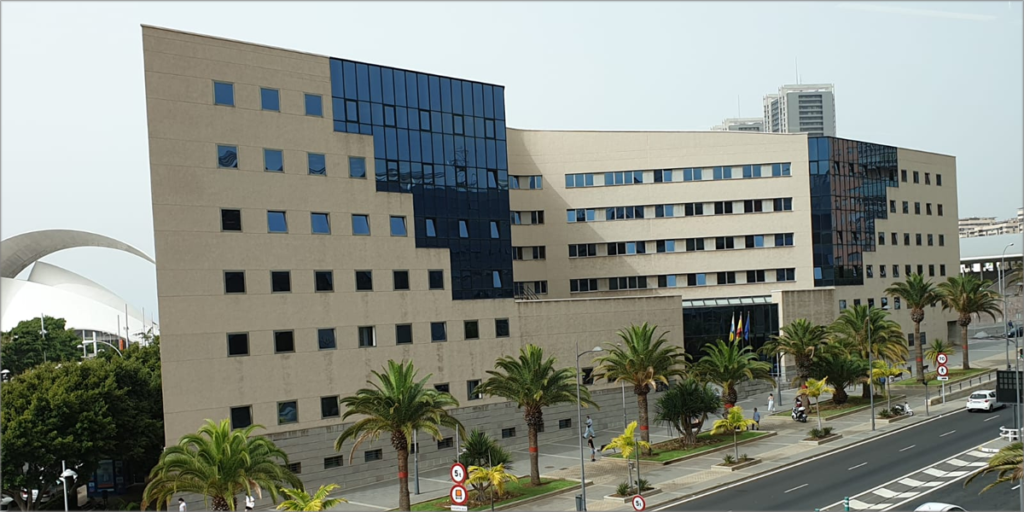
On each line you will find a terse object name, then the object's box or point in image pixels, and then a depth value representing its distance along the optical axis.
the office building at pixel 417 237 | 46.28
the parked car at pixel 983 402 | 62.09
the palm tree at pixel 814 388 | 59.34
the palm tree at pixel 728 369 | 57.12
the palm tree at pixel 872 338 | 69.06
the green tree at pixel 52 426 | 44.22
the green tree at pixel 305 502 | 32.69
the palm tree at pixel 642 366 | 53.34
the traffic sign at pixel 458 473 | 31.92
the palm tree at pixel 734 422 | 51.22
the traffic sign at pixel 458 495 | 30.69
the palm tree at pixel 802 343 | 64.38
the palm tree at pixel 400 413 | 40.59
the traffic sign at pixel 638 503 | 32.06
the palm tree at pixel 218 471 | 33.12
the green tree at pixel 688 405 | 55.50
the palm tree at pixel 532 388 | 47.25
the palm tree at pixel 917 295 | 79.12
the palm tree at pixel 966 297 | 79.00
